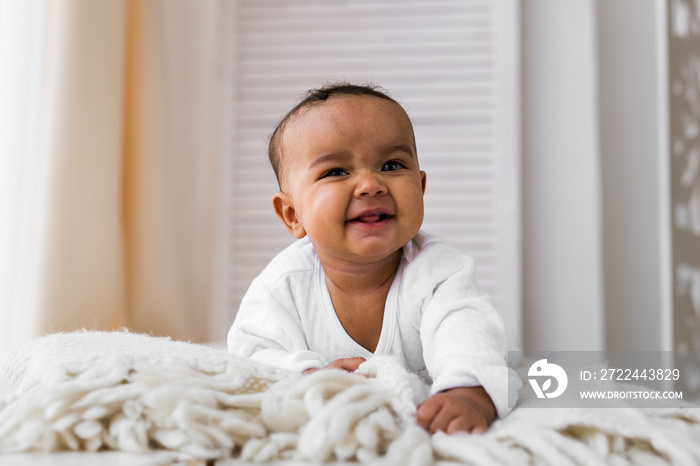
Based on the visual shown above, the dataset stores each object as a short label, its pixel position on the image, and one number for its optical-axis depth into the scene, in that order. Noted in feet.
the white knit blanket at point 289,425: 1.82
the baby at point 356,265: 3.09
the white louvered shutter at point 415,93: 7.14
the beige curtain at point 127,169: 4.60
